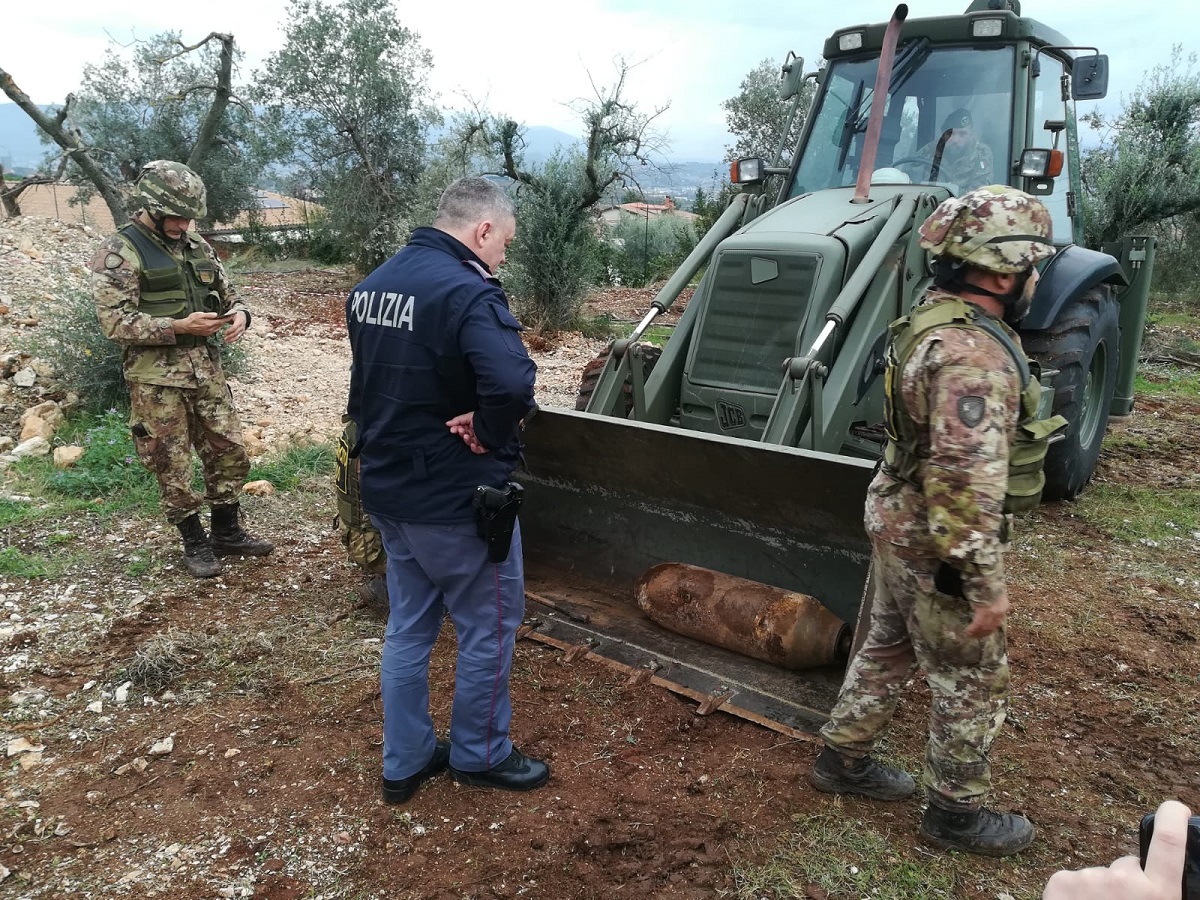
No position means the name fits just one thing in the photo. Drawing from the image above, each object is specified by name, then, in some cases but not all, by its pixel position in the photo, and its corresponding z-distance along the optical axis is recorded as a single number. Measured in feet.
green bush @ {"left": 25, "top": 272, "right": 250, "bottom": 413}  22.11
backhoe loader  11.32
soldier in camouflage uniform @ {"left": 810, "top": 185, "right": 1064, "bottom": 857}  7.49
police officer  8.50
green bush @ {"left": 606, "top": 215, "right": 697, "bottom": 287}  61.57
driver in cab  15.30
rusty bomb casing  10.93
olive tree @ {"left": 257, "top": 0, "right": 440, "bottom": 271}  48.67
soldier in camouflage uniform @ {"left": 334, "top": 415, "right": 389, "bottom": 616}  12.59
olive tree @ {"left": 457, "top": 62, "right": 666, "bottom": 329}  38.24
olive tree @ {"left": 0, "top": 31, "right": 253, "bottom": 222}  56.24
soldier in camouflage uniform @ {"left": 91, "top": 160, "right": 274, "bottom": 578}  13.99
